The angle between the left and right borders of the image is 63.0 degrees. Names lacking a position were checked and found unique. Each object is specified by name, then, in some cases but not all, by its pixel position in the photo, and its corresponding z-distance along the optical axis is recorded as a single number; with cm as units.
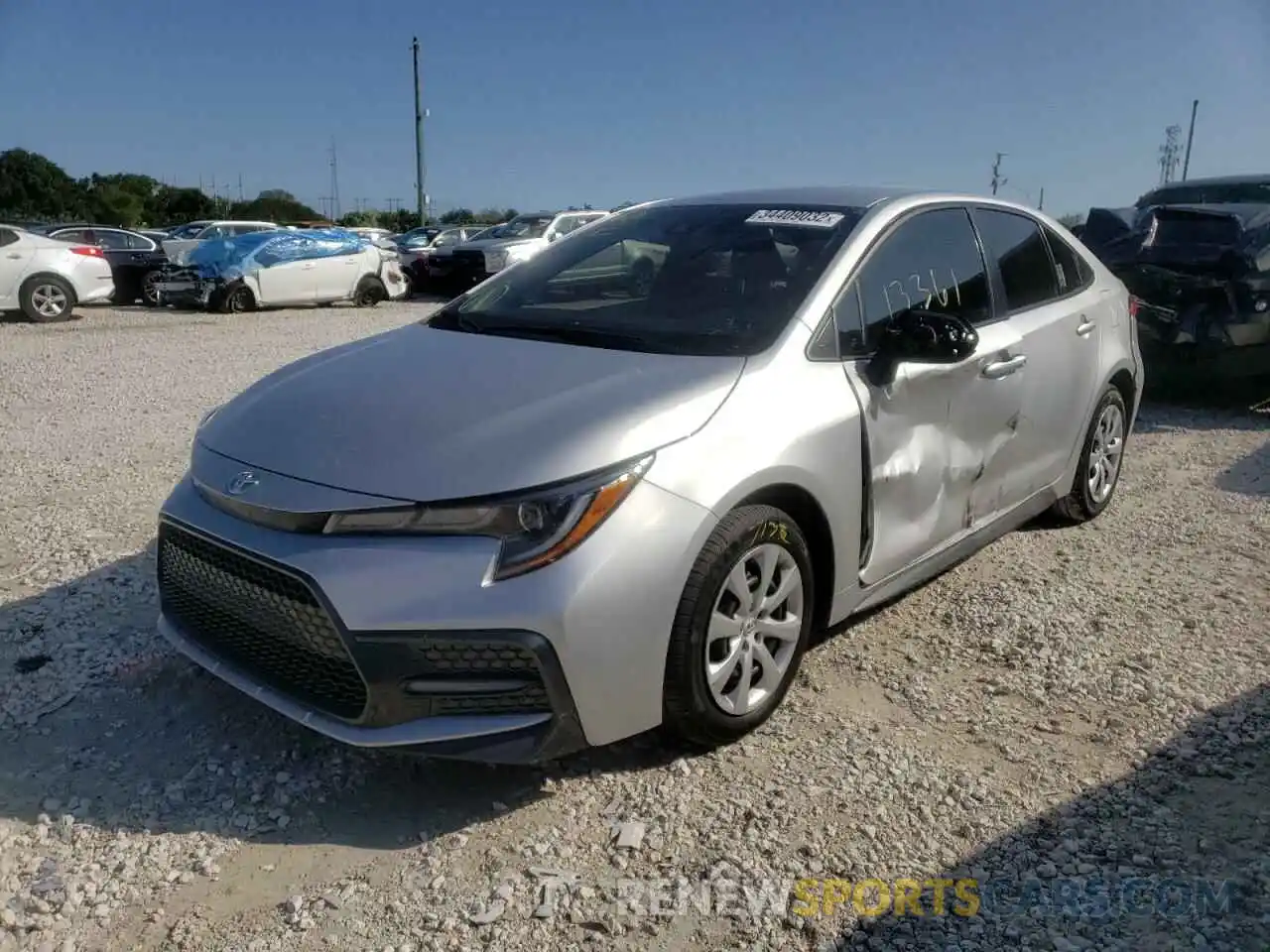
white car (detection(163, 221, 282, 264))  2112
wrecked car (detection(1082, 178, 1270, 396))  746
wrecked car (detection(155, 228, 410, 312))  1672
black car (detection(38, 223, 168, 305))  1839
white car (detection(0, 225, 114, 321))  1506
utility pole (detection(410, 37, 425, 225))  3731
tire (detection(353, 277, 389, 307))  1844
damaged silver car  259
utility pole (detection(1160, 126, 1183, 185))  6241
